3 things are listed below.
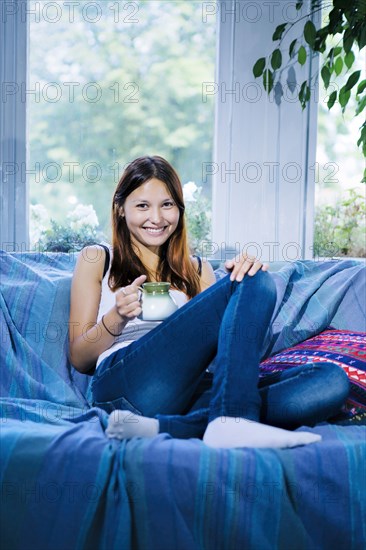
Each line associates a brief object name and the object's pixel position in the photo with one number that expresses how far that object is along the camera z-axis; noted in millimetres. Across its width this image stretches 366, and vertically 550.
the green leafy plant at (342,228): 2760
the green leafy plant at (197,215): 2691
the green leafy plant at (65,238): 2627
